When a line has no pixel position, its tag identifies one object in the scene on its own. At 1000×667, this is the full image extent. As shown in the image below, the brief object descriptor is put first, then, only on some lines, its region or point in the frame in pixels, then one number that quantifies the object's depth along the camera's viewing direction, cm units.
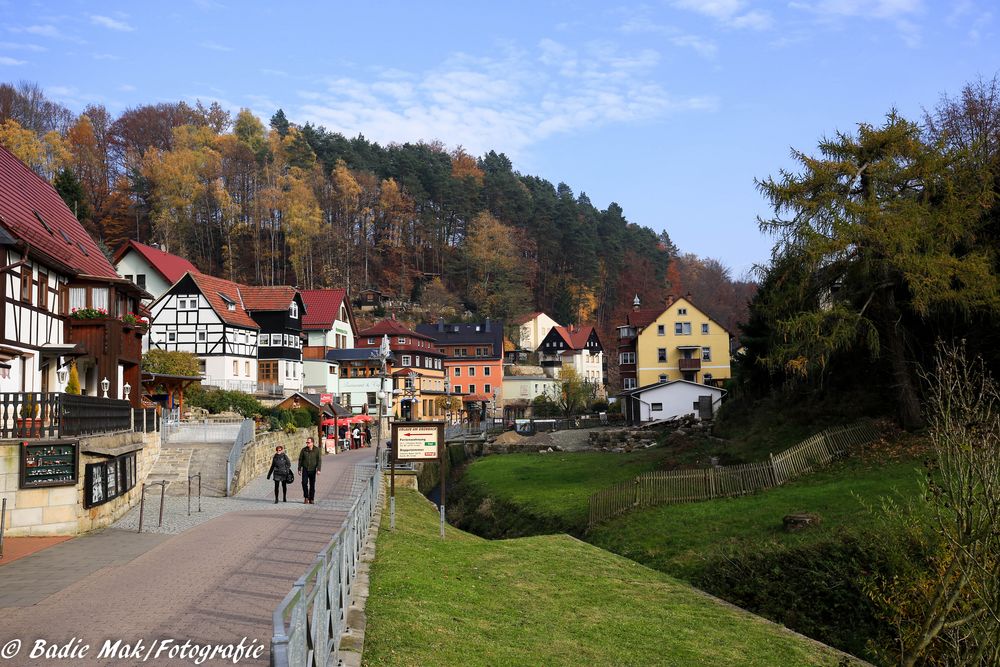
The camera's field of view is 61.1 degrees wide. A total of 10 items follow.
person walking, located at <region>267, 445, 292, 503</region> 2412
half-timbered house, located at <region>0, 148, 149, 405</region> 2366
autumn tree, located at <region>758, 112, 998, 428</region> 2670
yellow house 7725
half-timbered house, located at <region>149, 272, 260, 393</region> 5988
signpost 2006
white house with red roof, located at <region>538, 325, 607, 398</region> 11156
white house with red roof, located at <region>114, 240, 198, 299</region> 6291
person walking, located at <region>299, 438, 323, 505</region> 2381
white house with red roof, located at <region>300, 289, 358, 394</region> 7312
